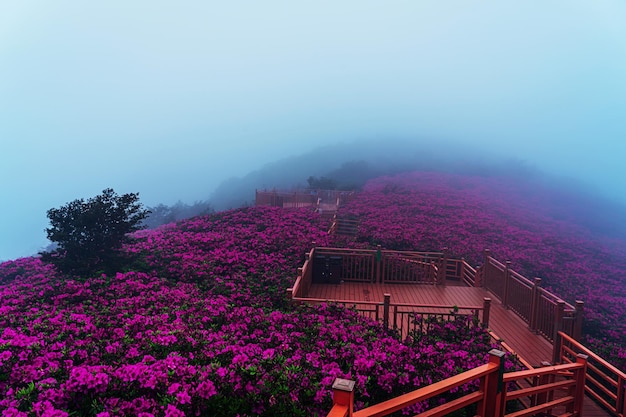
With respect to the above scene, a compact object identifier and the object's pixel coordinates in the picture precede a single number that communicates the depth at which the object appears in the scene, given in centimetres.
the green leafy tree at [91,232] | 931
